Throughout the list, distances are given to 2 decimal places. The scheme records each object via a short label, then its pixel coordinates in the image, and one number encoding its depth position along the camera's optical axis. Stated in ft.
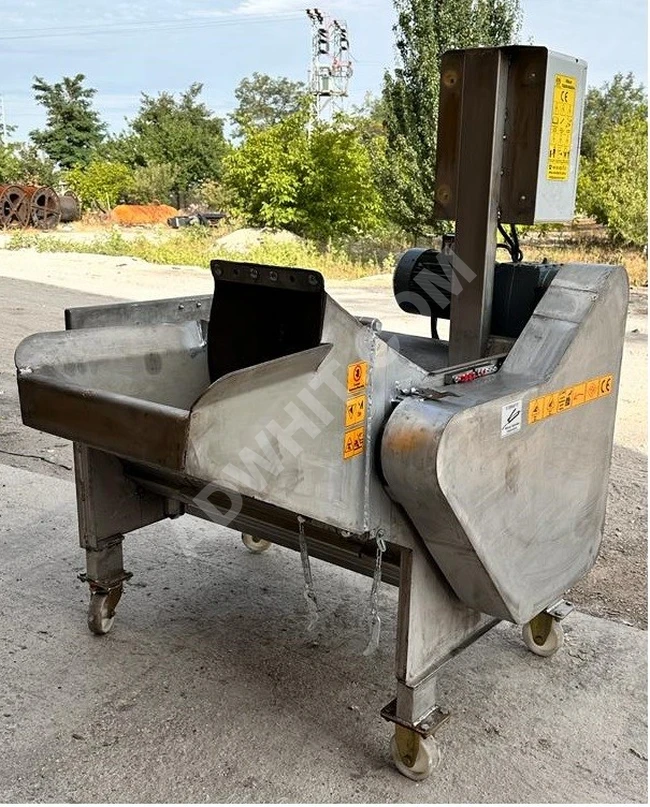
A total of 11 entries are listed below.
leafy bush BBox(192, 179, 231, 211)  87.79
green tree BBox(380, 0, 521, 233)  52.08
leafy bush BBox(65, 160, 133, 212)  88.12
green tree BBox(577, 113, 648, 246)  47.42
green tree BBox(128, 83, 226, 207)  105.09
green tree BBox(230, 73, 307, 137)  155.94
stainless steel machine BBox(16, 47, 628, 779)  5.27
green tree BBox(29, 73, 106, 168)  113.80
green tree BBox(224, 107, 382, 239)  54.49
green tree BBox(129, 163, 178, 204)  93.76
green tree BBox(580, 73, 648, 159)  104.61
